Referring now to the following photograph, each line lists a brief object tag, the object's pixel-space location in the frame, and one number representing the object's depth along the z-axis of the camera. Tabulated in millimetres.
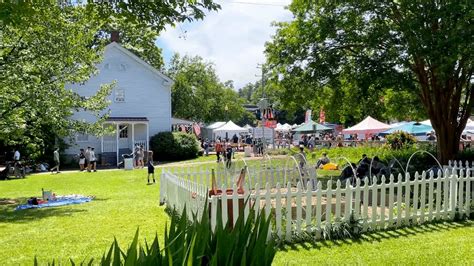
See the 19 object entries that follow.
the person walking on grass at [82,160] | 27134
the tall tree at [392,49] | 12523
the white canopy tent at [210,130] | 55819
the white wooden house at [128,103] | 32781
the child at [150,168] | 17803
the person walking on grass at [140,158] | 28294
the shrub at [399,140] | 26000
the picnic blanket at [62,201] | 12891
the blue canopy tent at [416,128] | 32300
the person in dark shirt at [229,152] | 25334
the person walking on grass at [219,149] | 30162
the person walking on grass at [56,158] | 25688
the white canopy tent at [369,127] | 34875
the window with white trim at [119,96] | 34375
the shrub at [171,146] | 33712
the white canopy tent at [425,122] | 33781
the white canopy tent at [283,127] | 61697
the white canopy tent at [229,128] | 47562
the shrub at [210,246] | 2197
